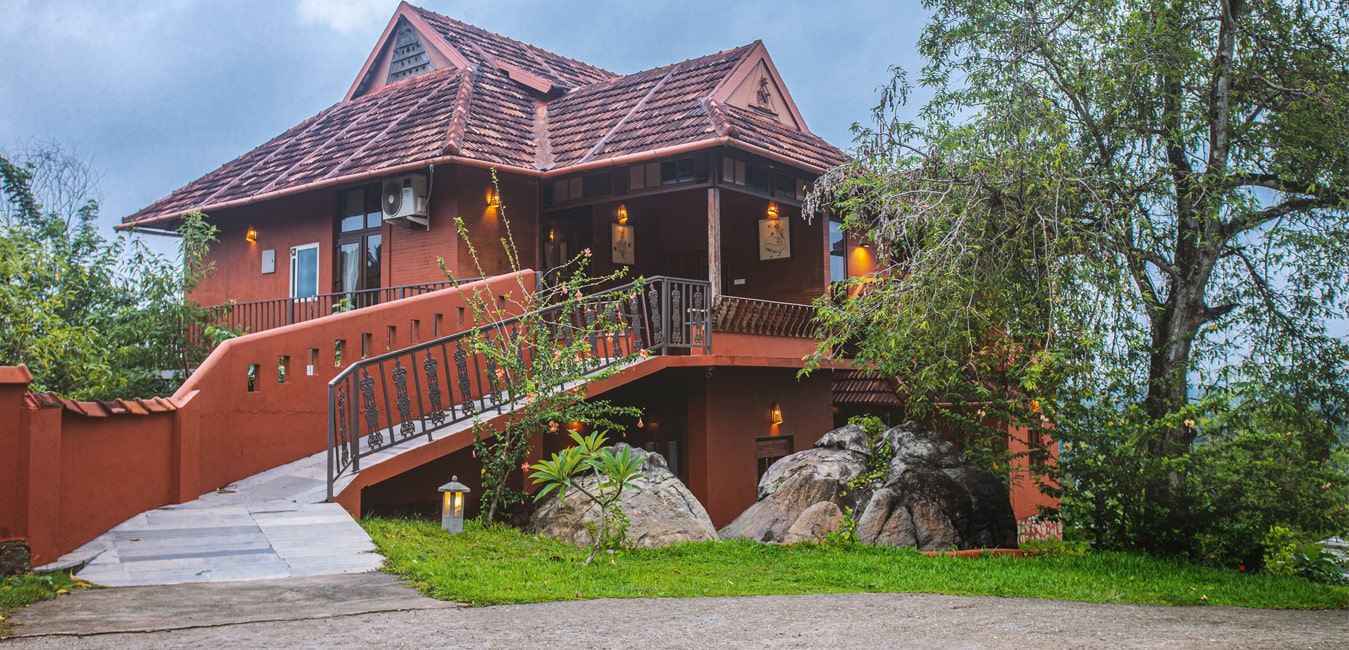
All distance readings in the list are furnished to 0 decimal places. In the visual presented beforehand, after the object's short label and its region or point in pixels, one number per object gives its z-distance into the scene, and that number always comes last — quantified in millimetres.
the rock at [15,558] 6293
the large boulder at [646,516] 9773
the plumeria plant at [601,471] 8453
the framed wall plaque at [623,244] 17109
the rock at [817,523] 10805
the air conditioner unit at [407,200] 14695
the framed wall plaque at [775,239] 16375
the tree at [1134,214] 9164
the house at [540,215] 13305
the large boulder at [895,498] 10477
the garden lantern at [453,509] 9023
